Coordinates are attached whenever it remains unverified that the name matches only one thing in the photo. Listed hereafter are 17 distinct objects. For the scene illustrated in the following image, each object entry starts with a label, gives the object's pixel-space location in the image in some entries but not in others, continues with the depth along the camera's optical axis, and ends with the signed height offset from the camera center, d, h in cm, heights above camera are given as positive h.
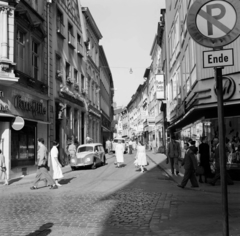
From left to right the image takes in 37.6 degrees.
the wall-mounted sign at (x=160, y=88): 3462 +554
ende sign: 423 +101
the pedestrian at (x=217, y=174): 1252 -111
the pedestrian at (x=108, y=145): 4175 -14
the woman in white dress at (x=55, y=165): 1368 -78
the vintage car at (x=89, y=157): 2169 -76
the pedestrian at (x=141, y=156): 1906 -66
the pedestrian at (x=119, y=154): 2222 -62
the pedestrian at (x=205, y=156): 1412 -53
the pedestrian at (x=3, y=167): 1459 -87
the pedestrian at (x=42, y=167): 1311 -83
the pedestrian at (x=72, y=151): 2244 -39
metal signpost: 414 +131
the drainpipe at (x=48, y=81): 2199 +406
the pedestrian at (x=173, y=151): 1709 -37
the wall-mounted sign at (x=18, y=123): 1605 +101
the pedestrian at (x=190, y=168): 1231 -86
